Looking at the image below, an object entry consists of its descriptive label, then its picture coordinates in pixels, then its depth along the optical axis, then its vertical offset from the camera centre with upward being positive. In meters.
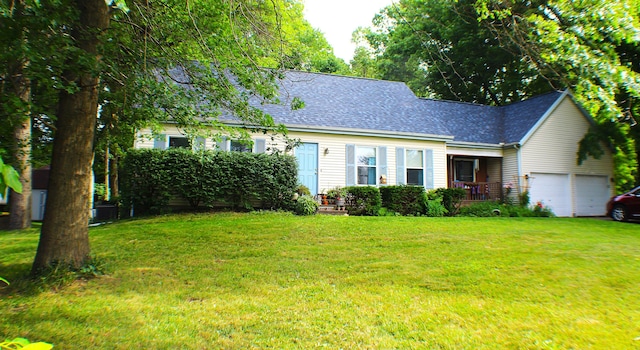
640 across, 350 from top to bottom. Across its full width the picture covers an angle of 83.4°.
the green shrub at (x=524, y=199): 14.98 +0.01
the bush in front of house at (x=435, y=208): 12.55 -0.32
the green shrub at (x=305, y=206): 10.67 -0.23
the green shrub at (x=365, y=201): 11.73 -0.08
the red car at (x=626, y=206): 13.16 -0.24
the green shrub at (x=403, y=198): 12.25 +0.02
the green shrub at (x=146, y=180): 9.97 +0.48
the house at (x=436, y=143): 13.39 +2.25
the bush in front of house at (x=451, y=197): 13.09 +0.07
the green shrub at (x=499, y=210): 13.51 -0.43
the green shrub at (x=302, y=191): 11.70 +0.23
